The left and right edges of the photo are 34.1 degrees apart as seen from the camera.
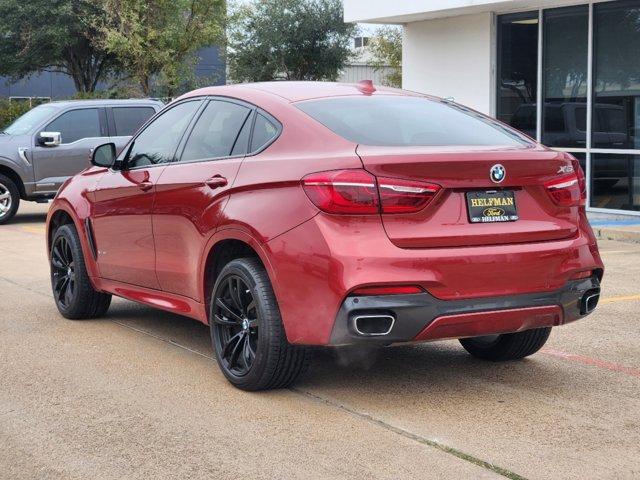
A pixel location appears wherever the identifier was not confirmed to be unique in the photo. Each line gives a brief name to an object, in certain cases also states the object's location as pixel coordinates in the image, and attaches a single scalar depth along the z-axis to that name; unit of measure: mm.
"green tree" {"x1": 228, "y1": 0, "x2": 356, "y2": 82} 42906
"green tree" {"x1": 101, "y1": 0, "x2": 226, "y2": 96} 32250
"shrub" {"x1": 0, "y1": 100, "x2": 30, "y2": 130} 32844
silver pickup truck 16844
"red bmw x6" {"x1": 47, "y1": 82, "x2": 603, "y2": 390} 5023
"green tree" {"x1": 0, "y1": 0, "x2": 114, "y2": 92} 38094
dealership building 15297
